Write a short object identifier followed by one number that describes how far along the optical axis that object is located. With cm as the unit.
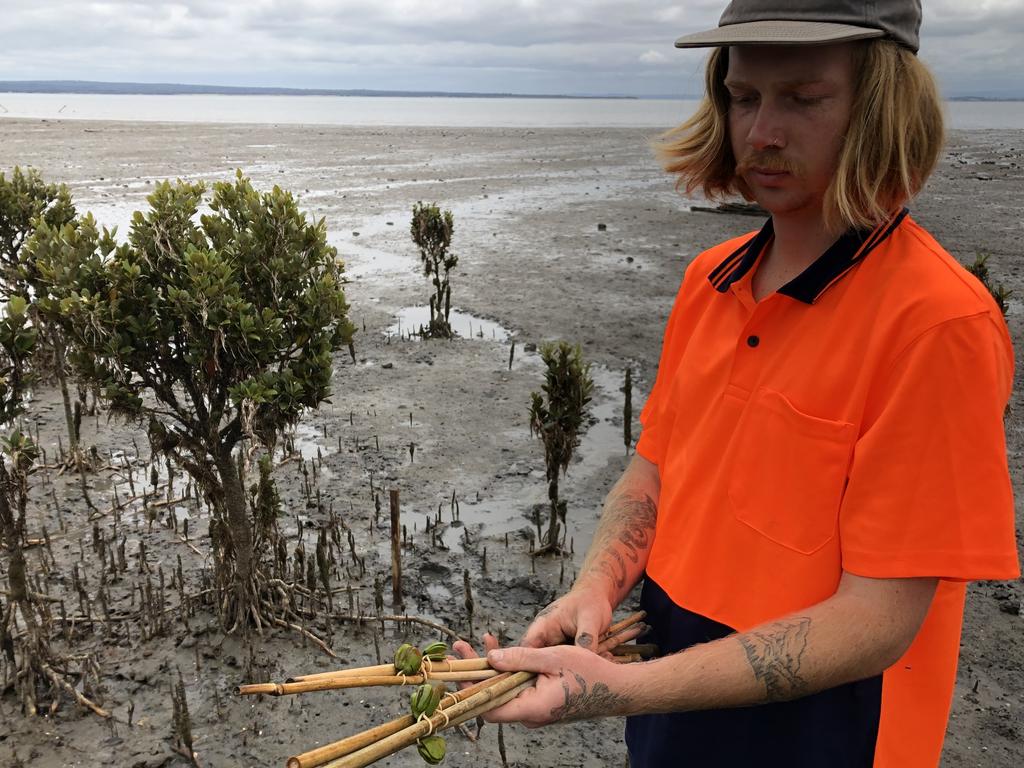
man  148
